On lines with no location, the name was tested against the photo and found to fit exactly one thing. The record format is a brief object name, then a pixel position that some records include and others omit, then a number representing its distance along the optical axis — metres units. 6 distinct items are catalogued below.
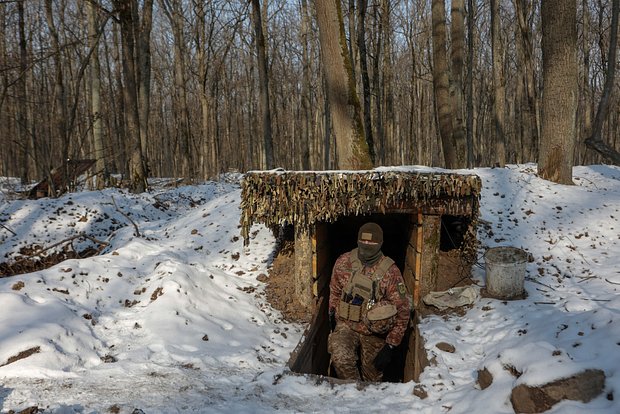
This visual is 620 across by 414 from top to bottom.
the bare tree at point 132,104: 11.67
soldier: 4.63
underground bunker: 5.18
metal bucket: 4.97
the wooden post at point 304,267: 5.78
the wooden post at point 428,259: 5.55
